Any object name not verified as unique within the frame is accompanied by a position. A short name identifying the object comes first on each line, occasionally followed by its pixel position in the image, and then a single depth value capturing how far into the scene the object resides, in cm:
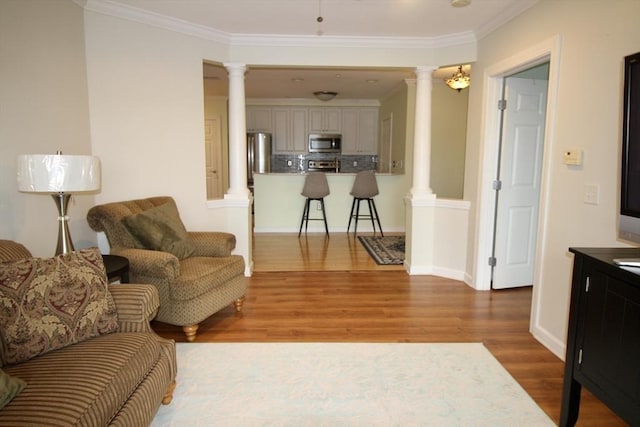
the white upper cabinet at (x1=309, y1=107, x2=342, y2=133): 823
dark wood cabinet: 152
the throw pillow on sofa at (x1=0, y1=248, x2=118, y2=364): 157
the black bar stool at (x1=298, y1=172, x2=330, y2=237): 622
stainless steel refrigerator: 806
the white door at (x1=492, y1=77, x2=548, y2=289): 366
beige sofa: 134
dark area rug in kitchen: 491
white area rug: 196
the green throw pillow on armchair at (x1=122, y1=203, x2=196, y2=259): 284
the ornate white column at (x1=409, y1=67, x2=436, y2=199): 422
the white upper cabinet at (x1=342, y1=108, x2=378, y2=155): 827
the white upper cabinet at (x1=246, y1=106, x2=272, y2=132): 821
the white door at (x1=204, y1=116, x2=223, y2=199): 813
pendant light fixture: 480
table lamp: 212
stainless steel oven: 852
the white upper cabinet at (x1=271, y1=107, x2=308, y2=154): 823
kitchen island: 660
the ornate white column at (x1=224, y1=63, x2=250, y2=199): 412
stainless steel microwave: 827
